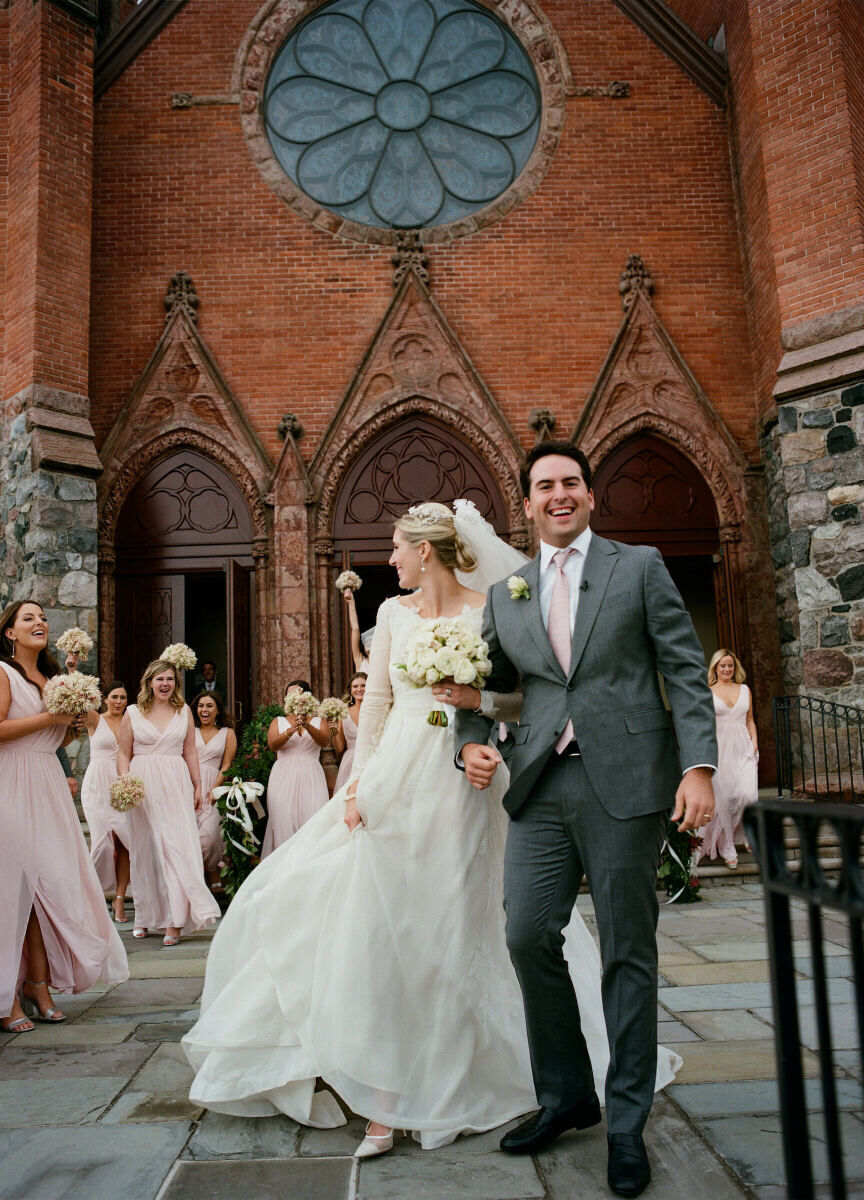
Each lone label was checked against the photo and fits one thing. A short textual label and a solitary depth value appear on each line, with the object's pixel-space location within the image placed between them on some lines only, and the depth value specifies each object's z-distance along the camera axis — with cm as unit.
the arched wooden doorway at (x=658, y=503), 1309
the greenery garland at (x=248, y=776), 825
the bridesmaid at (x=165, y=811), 734
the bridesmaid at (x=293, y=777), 873
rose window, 1383
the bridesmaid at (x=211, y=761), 873
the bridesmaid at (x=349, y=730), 861
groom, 289
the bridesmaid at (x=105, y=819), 829
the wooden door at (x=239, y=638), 1199
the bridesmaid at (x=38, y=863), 498
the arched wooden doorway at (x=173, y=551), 1263
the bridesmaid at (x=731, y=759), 921
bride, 327
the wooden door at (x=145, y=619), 1259
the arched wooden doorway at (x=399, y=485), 1297
